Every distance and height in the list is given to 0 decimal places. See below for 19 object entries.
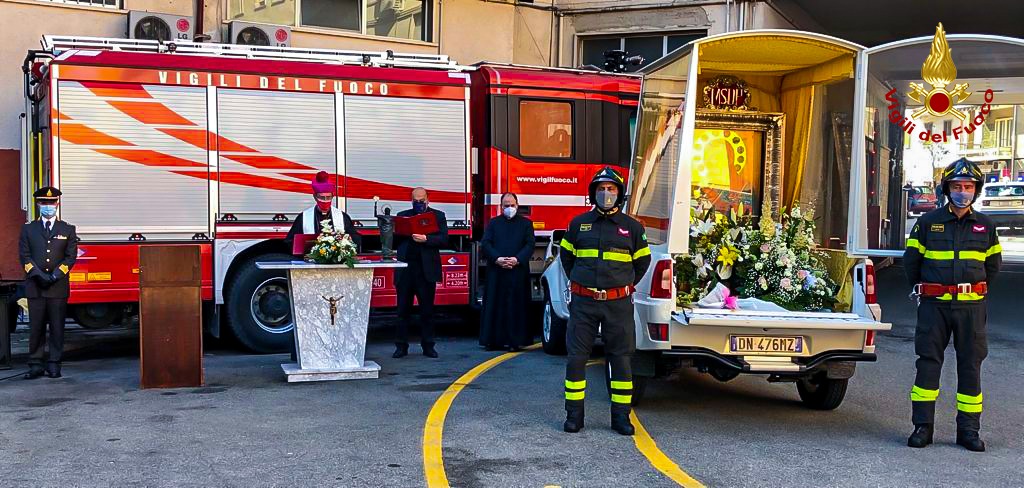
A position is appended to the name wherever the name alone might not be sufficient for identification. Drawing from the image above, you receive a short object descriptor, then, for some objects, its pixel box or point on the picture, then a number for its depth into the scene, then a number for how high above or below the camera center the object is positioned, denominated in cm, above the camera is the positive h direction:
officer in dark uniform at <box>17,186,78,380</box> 967 -75
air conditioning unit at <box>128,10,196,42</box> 1527 +254
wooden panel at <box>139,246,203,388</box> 894 -107
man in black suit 1101 -82
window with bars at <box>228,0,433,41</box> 1681 +310
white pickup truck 746 -78
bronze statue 1046 -33
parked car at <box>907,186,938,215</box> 866 +3
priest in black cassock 1145 -90
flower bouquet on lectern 928 -49
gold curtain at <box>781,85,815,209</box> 968 +65
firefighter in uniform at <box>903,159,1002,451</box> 705 -63
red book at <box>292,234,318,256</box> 967 -45
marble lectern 931 -112
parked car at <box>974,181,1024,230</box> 1012 +2
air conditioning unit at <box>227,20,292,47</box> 1558 +250
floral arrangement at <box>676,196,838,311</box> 823 -51
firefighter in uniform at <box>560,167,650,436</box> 727 -64
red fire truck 1068 +56
